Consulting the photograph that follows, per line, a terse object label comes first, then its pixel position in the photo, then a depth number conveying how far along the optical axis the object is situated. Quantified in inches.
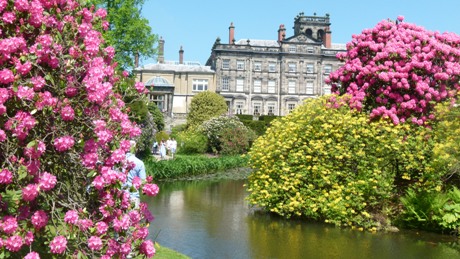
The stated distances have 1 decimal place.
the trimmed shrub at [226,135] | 1489.9
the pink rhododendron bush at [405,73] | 490.0
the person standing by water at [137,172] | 276.8
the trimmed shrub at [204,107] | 2033.3
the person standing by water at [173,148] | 1356.8
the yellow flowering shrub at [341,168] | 443.2
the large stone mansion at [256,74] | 2500.0
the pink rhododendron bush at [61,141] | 179.5
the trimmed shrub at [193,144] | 1556.3
